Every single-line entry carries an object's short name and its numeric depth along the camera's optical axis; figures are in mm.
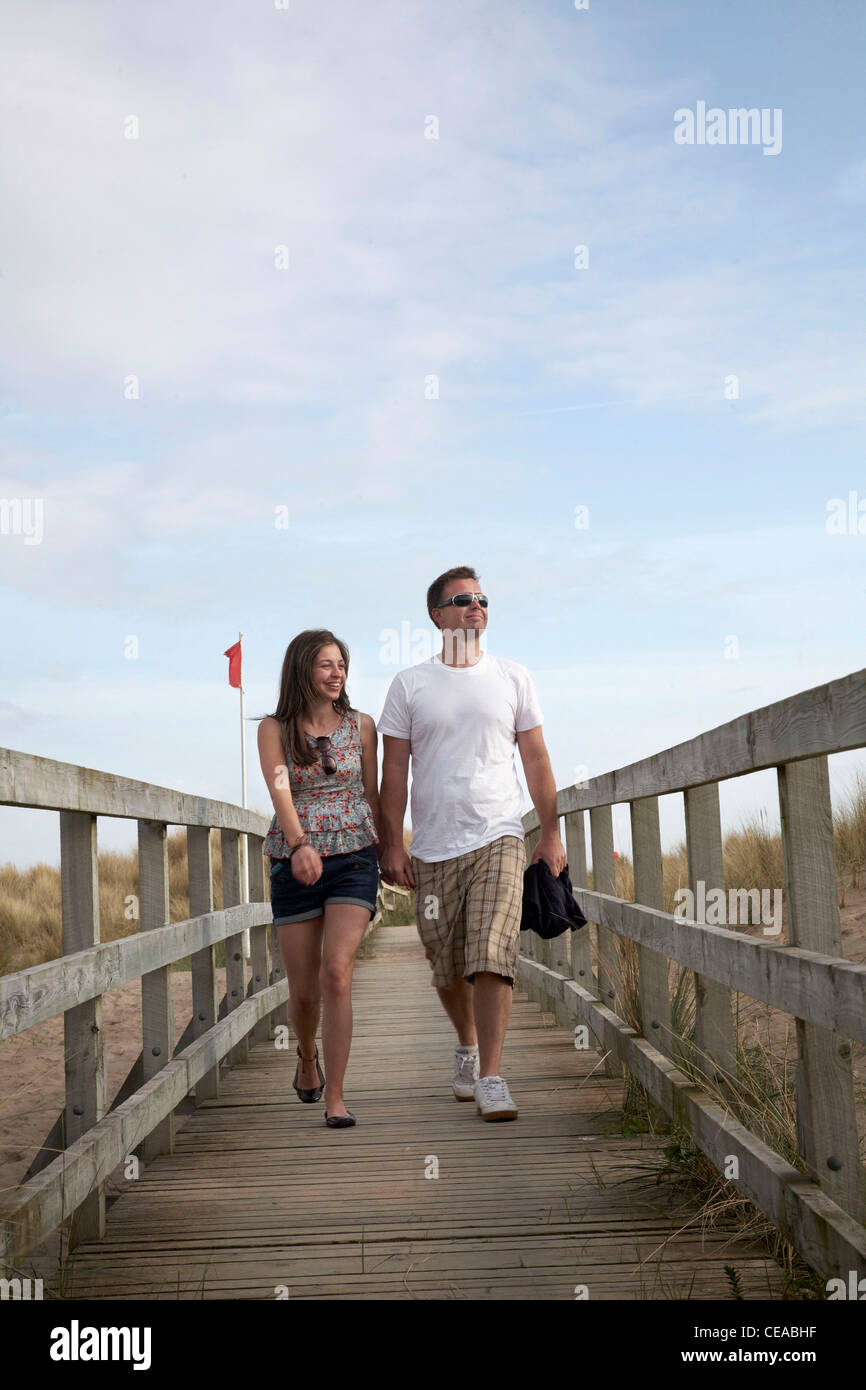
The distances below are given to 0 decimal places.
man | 4949
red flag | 23938
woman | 4879
